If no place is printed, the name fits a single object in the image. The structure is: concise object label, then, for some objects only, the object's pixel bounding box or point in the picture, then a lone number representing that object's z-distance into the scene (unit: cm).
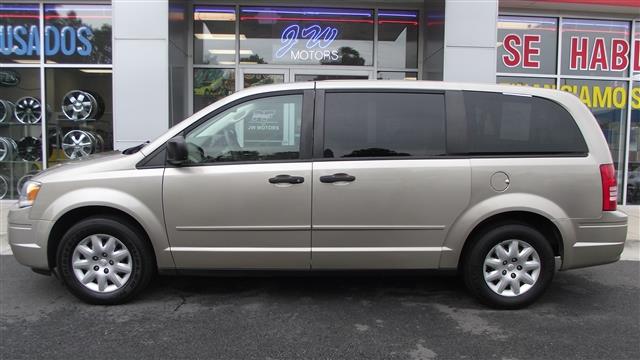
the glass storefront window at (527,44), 995
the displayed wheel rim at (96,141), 977
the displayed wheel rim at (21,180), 978
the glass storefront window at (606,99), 1018
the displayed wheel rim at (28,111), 981
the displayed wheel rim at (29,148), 988
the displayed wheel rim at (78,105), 973
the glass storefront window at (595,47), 1008
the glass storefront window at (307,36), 987
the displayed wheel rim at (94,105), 973
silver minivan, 422
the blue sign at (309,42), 993
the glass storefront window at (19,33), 963
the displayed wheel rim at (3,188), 990
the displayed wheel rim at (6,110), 984
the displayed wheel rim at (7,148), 990
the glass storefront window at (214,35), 988
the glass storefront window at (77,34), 962
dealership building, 965
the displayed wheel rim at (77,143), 976
